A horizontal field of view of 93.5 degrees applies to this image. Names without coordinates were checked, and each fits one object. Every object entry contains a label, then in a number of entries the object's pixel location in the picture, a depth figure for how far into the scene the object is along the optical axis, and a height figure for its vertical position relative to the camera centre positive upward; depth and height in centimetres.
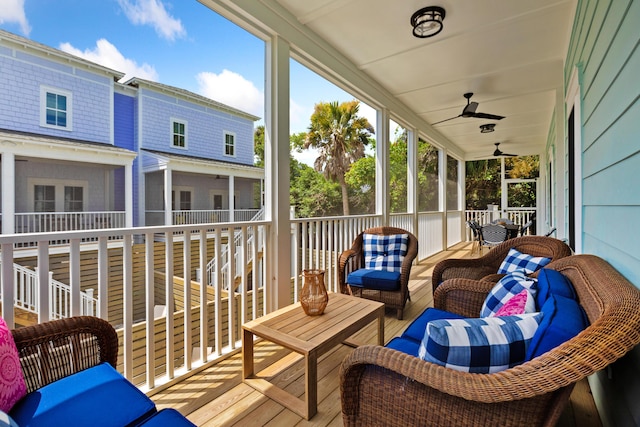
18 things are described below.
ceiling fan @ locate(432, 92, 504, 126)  443 +148
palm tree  716 +196
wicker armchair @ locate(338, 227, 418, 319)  302 -62
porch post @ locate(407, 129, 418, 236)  576 +75
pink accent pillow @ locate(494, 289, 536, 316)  123 -40
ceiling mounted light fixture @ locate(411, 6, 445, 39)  268 +176
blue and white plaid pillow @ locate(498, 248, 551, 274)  211 -38
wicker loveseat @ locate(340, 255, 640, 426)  76 -49
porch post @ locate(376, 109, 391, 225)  452 +71
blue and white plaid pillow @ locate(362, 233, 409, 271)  329 -44
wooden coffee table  162 -70
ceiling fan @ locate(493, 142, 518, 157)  804 +155
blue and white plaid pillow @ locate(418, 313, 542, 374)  91 -41
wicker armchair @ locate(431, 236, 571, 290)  236 -43
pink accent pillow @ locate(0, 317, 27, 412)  96 -53
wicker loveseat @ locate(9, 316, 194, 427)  99 -66
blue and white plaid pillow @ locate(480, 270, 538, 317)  141 -39
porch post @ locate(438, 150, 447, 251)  746 +53
